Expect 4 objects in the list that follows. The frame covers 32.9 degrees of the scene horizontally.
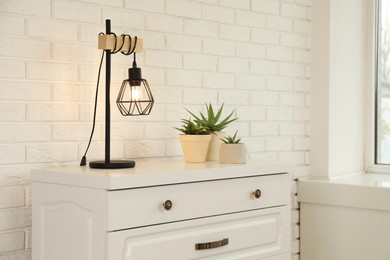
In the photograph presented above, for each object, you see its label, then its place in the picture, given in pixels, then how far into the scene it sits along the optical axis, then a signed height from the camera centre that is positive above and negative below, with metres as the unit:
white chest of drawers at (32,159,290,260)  2.01 -0.31
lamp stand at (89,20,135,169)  2.27 -0.10
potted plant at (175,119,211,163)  2.56 -0.10
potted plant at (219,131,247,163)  2.55 -0.13
